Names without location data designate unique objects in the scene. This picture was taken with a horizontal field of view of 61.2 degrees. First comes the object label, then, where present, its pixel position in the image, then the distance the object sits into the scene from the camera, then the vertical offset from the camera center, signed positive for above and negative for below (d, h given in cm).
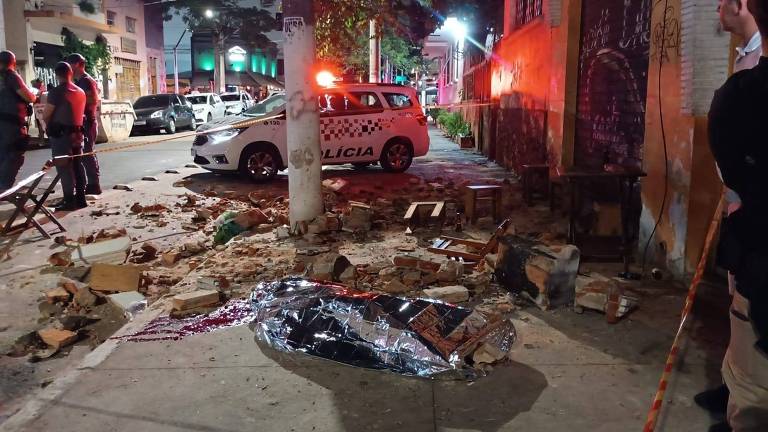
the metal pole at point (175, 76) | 4816 +313
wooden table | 576 -76
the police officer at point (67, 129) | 886 -14
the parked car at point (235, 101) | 3412 +93
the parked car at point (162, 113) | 2530 +20
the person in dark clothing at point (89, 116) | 971 +4
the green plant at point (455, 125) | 2145 -26
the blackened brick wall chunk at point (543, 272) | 473 -114
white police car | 1197 -30
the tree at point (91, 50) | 2861 +310
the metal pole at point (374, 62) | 2215 +189
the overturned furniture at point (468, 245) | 601 -125
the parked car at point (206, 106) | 3061 +58
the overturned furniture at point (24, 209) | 745 -104
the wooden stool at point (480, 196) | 800 -98
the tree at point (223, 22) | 4609 +707
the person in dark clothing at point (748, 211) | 203 -30
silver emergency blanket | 379 -132
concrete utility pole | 722 +4
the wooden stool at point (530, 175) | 935 -84
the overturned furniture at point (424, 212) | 772 -114
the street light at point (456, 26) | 2186 +320
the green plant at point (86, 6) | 2892 +502
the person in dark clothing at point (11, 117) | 843 +2
